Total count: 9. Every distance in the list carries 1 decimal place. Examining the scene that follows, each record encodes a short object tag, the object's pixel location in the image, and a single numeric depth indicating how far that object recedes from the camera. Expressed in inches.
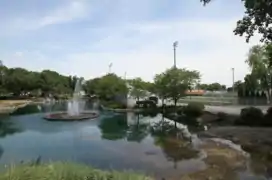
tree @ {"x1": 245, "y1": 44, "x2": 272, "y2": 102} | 862.5
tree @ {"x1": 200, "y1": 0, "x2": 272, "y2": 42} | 335.7
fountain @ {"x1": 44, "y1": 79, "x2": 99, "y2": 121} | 699.0
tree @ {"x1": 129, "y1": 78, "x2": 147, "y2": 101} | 1065.1
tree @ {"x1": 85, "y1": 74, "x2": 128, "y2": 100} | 1190.4
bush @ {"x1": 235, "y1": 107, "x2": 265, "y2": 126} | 535.9
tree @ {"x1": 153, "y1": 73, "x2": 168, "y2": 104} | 869.2
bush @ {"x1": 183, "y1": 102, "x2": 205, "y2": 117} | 722.9
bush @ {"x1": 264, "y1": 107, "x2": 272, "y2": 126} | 523.1
